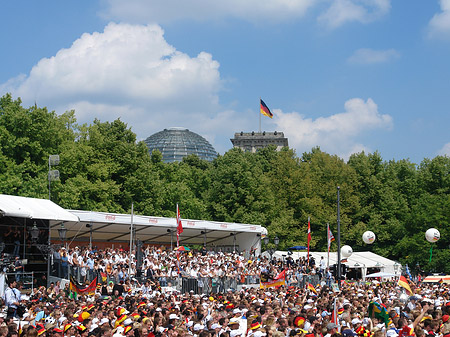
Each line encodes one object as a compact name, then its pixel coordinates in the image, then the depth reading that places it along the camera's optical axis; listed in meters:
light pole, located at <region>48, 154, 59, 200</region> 41.06
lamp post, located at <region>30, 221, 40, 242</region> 25.96
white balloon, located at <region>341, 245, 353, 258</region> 47.97
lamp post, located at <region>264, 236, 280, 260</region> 40.56
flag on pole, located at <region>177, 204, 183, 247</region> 34.93
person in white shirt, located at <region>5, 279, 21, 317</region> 18.32
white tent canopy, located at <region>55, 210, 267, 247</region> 34.37
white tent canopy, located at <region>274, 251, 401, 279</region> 51.75
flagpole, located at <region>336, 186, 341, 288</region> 33.45
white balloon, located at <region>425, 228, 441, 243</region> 40.69
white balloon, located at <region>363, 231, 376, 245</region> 42.22
